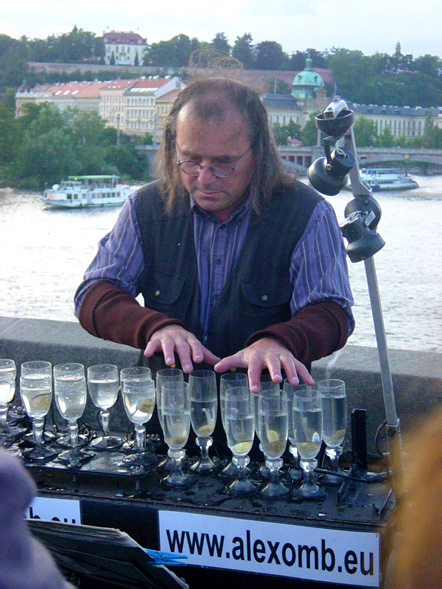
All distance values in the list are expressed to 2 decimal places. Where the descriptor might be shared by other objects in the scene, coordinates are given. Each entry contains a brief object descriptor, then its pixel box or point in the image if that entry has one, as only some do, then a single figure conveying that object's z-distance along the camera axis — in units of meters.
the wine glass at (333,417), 2.34
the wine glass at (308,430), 2.27
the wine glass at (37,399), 2.57
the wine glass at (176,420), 2.38
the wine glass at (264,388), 2.34
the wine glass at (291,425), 2.34
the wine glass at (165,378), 2.47
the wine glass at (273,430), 2.28
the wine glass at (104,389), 2.62
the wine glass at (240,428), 2.32
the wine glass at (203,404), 2.42
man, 2.72
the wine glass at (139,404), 2.47
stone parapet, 3.54
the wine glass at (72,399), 2.56
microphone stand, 2.67
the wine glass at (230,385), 2.41
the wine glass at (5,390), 2.66
